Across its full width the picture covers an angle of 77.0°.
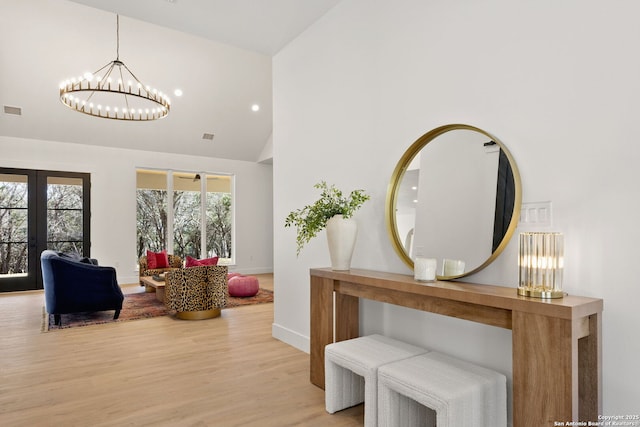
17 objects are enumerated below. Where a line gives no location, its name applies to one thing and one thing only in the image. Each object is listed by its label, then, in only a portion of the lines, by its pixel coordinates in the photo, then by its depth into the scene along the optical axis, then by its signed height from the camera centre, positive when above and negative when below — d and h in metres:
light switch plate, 1.93 -0.01
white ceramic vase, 2.79 -0.18
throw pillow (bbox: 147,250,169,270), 7.42 -0.88
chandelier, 5.71 +2.03
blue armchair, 4.62 -0.87
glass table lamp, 1.73 -0.23
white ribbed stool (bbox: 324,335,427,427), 2.13 -0.87
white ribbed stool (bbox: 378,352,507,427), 1.77 -0.84
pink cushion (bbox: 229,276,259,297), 6.51 -1.20
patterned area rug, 4.82 -1.33
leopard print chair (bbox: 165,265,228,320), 4.90 -0.98
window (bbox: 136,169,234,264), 8.76 +0.00
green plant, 2.85 +0.01
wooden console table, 1.55 -0.53
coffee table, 5.84 -1.09
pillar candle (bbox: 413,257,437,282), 2.27 -0.32
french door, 7.31 -0.13
